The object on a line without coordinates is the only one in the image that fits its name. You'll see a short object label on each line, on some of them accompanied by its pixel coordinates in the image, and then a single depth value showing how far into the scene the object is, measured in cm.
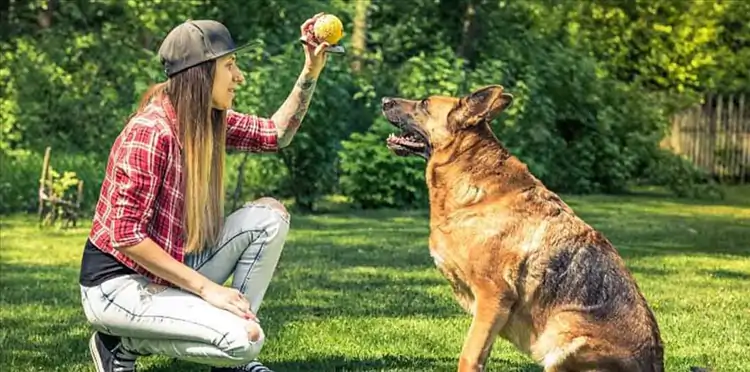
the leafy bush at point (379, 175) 1698
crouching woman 461
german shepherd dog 464
